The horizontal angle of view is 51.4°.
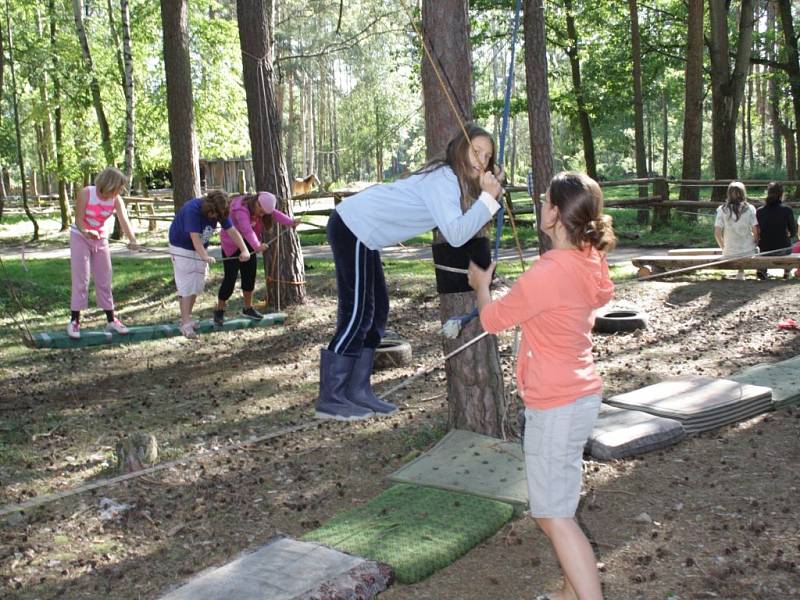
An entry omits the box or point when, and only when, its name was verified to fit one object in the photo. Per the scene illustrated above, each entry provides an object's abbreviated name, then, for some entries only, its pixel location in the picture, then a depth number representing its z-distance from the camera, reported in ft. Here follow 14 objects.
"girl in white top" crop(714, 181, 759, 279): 35.50
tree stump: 16.37
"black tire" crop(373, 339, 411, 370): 24.78
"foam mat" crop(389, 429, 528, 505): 14.26
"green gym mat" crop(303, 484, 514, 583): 11.91
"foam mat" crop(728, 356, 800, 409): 18.90
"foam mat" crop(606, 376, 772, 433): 17.29
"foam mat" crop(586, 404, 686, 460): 16.03
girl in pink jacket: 26.50
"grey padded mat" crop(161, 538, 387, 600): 10.57
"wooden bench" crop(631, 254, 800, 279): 34.63
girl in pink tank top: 23.38
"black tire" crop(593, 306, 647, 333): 28.58
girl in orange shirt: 9.43
